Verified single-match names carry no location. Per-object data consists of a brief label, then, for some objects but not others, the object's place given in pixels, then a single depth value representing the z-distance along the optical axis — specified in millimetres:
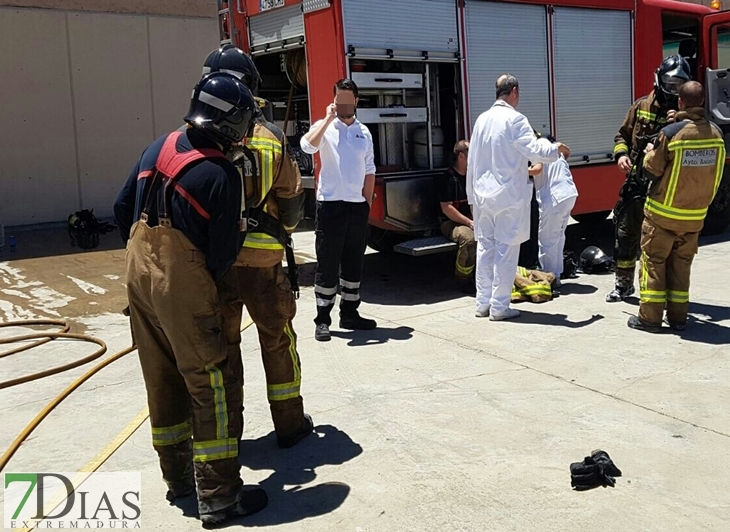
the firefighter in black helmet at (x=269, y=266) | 3605
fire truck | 7020
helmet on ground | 8055
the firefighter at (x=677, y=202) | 5500
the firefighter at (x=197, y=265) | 3021
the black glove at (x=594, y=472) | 3324
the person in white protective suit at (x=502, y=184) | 5934
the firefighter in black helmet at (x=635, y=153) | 6211
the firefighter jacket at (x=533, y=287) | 6857
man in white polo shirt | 5852
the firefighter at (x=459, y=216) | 7227
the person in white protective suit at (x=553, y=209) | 7359
